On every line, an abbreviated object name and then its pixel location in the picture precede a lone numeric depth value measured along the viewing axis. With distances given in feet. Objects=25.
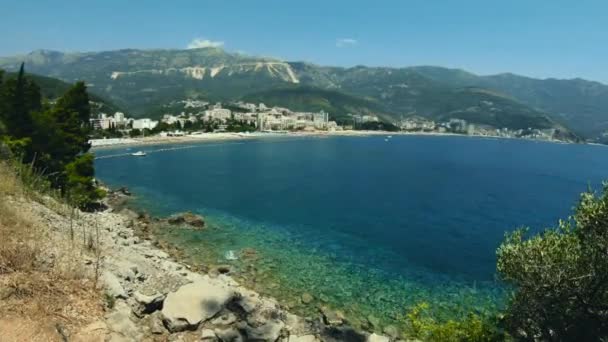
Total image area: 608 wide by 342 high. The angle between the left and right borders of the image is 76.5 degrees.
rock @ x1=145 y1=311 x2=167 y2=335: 34.68
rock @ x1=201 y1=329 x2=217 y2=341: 36.22
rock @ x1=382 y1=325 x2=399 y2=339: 61.93
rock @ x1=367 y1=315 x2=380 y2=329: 65.26
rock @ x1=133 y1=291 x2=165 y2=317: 37.01
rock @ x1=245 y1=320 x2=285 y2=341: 42.75
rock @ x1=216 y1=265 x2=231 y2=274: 84.26
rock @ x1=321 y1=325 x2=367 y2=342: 53.17
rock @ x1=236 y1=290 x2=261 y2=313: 48.94
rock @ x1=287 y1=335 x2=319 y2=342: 48.60
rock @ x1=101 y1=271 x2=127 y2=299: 35.12
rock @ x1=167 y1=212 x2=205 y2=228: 120.37
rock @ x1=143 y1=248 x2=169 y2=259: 84.23
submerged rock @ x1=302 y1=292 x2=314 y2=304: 72.18
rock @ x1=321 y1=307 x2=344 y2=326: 64.79
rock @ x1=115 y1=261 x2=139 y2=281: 47.42
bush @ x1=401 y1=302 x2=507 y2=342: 42.27
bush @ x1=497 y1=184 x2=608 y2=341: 37.88
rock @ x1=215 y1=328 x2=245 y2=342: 37.97
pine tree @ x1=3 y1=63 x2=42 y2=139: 110.73
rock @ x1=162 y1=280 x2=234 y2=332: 37.37
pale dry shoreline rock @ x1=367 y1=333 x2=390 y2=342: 53.16
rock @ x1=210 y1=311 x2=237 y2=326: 41.42
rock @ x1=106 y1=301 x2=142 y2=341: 28.96
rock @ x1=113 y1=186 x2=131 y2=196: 168.04
